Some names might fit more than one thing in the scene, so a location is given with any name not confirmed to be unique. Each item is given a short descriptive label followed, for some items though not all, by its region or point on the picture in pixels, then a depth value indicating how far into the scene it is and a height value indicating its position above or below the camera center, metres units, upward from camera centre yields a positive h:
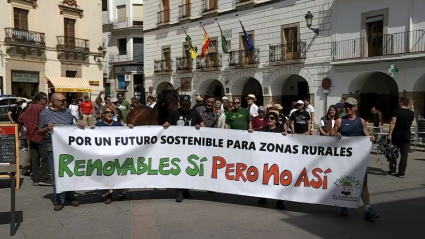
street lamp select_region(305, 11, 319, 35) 21.31 +3.80
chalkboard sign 5.20 -0.86
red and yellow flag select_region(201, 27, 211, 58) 26.34 +3.17
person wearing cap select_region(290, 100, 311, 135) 8.73 -0.61
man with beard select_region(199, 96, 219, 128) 8.36 -0.43
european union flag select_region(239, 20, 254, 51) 24.59 +3.03
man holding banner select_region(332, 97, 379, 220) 6.20 -0.49
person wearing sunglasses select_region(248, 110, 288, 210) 6.62 -0.52
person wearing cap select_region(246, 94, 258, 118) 11.59 -0.35
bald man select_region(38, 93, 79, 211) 6.49 -0.46
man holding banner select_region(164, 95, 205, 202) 7.17 -0.42
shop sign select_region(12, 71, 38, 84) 32.66 +1.23
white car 25.75 -0.75
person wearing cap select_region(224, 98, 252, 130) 8.66 -0.53
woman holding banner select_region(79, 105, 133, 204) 6.88 -0.50
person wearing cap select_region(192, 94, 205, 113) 8.63 -0.28
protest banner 6.11 -1.08
